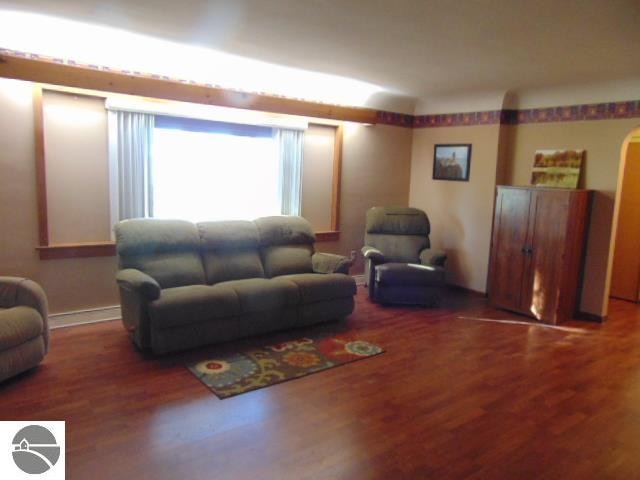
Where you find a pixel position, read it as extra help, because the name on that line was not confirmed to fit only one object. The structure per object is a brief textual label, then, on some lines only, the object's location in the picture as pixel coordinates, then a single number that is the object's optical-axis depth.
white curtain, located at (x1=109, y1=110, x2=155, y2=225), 4.09
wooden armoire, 4.55
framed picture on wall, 5.71
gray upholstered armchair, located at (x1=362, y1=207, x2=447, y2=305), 4.98
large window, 4.46
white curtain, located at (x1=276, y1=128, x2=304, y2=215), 5.18
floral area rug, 3.11
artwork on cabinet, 4.86
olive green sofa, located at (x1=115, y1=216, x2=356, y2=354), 3.44
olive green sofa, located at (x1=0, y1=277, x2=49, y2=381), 2.86
